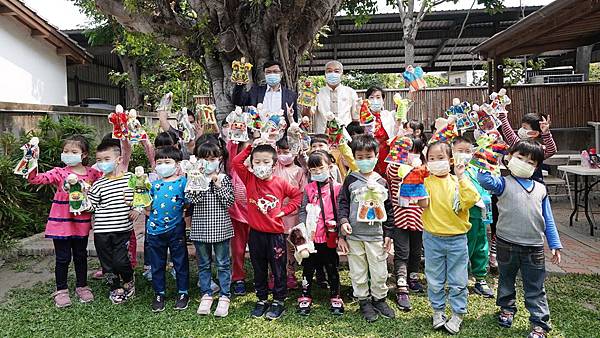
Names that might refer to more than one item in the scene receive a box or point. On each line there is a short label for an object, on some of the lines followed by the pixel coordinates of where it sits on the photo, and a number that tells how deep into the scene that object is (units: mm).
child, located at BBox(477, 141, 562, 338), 3369
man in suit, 5082
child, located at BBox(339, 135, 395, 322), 3756
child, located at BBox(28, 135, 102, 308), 4203
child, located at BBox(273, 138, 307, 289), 4259
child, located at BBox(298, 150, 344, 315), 3898
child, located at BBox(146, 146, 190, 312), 4055
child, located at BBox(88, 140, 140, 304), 4188
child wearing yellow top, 3527
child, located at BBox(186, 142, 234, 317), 3957
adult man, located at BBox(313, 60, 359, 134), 5168
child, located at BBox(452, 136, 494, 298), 4141
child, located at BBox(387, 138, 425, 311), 4117
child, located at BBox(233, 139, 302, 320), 3904
